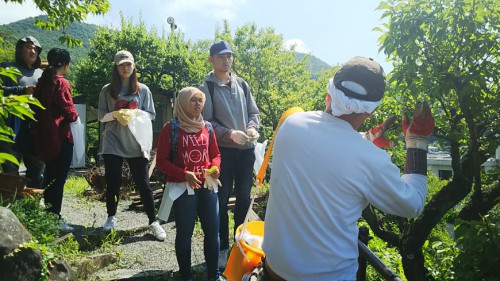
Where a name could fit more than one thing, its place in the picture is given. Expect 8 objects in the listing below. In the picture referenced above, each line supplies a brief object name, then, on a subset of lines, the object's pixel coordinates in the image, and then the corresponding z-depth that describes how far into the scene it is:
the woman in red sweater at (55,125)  4.29
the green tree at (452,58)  3.01
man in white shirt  1.66
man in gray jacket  4.01
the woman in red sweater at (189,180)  3.39
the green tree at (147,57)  24.50
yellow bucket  2.17
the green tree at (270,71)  17.45
